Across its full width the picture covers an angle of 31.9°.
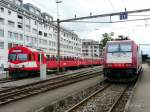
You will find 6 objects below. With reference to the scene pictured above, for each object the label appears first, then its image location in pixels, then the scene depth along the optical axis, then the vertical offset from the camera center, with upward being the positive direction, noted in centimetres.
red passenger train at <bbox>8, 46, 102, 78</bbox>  2541 -3
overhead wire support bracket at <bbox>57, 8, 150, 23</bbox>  2054 +393
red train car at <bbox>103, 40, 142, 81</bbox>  1811 +7
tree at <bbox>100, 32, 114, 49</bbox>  8646 +770
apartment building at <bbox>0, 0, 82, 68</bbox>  5822 +848
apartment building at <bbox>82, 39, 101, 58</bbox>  14600 +682
